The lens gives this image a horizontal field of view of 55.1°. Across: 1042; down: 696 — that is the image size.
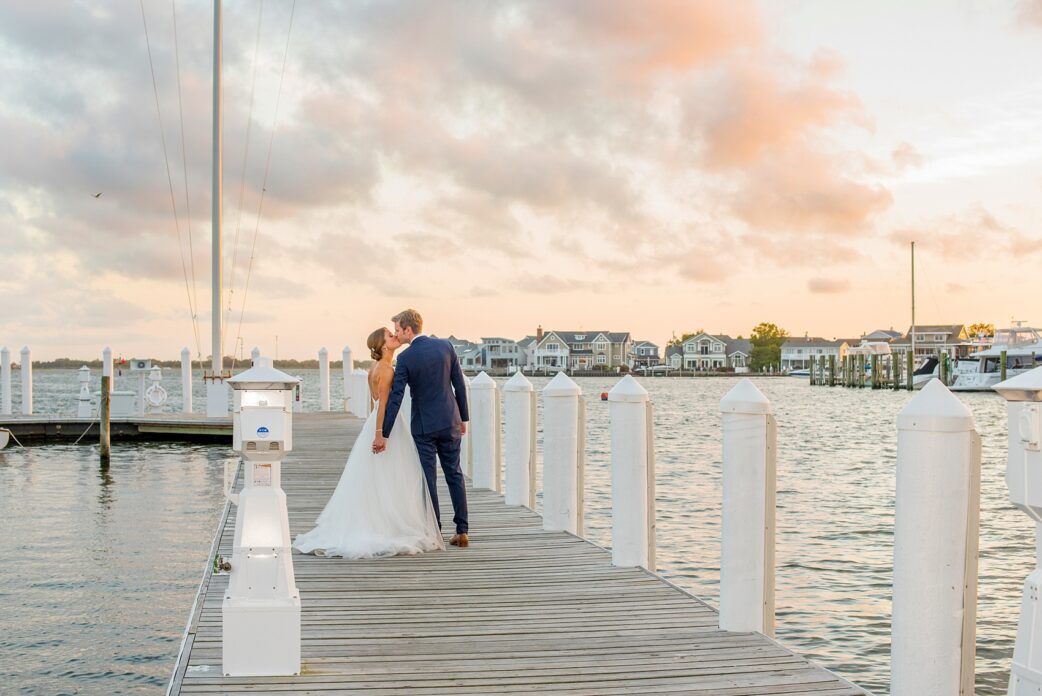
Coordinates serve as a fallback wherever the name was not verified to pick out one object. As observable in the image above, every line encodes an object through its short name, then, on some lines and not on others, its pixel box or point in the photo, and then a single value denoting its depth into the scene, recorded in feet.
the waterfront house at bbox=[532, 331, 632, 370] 520.83
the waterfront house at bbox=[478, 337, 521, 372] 553.23
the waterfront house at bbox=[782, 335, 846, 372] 588.25
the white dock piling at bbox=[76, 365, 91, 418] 95.20
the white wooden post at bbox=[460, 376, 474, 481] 44.52
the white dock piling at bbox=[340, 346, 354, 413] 93.50
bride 26.91
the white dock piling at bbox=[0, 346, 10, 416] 95.55
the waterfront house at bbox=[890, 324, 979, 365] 508.12
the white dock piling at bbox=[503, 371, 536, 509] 34.86
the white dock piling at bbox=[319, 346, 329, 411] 92.99
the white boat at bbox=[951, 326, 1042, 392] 254.88
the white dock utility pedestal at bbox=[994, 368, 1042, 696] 11.30
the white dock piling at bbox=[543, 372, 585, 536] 29.32
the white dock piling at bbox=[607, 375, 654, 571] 23.49
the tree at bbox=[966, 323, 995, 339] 562.66
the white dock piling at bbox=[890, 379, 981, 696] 13.58
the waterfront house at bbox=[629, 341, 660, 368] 583.50
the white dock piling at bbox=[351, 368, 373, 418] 78.58
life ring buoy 91.81
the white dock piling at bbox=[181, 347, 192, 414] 94.36
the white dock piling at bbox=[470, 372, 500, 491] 40.45
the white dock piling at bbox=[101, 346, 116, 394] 84.23
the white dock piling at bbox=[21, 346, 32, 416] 95.66
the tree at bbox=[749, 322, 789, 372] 597.11
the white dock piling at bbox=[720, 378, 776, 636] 18.25
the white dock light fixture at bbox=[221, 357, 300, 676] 16.01
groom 27.14
